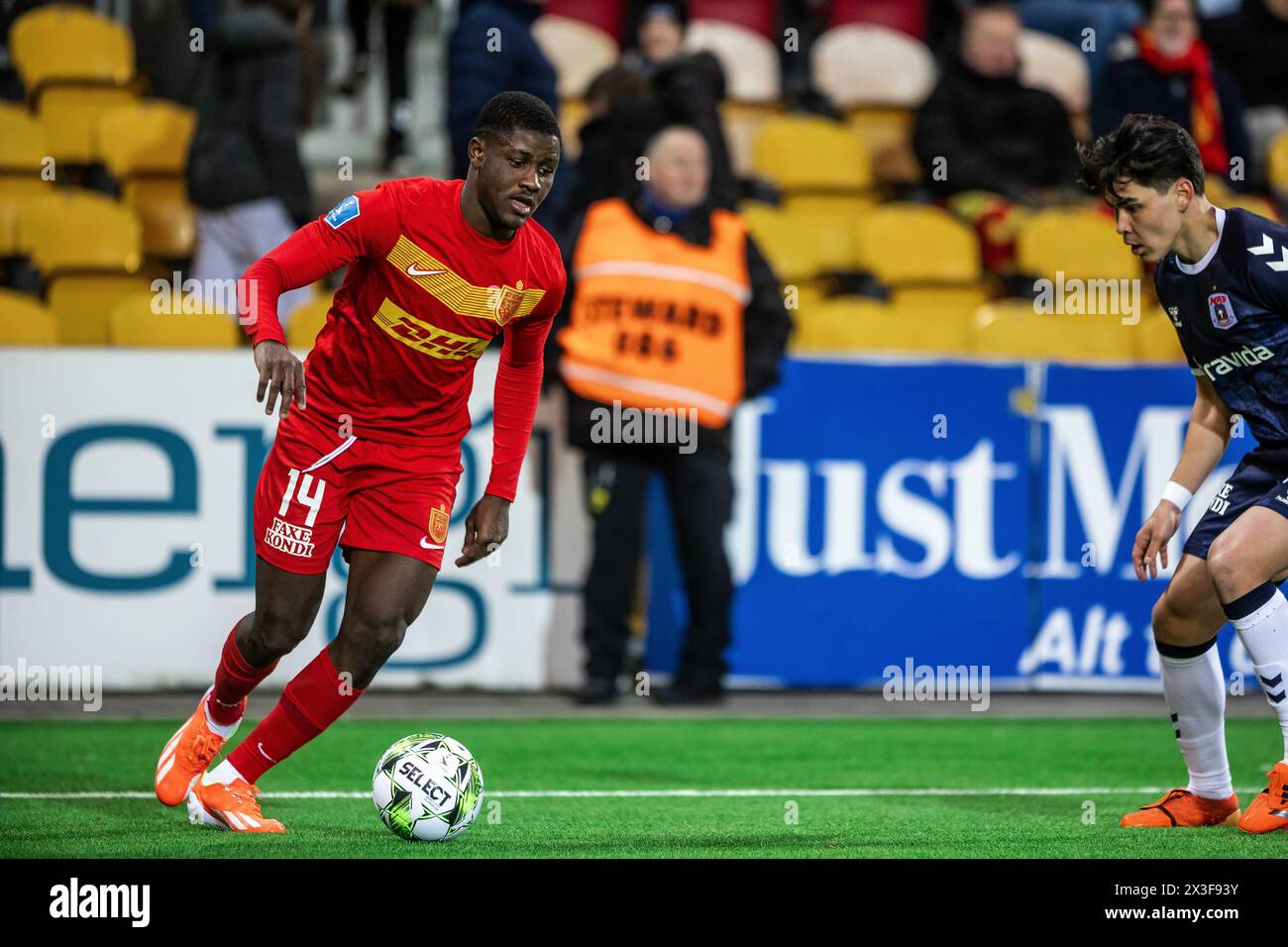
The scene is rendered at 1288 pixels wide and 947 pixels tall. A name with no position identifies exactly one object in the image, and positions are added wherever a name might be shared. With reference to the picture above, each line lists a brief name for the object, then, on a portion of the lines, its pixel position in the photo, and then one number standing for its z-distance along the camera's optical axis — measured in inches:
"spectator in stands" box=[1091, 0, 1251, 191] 447.2
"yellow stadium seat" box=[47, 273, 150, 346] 401.7
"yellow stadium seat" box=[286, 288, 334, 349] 364.2
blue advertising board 365.7
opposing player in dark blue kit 215.9
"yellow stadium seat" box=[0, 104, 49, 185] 438.6
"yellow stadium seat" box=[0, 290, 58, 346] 362.6
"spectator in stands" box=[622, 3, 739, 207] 381.4
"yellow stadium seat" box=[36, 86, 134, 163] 448.8
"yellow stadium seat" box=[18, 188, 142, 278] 406.9
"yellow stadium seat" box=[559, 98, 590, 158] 458.9
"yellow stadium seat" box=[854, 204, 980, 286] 441.7
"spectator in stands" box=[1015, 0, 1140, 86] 520.4
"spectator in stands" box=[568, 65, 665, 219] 382.0
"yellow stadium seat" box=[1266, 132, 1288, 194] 487.8
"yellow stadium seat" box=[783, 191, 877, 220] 481.7
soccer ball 210.1
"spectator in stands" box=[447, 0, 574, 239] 405.7
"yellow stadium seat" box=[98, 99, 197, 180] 440.5
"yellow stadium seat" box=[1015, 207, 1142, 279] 429.1
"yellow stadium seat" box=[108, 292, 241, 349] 366.3
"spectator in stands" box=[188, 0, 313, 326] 395.9
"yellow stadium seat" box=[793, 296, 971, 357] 413.7
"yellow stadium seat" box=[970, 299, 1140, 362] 401.1
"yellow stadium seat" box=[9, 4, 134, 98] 466.0
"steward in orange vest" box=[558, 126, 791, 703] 350.6
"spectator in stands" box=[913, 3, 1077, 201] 459.8
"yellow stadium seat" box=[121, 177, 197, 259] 429.4
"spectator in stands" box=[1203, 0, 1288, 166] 505.7
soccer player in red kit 216.5
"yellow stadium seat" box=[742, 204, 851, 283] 449.7
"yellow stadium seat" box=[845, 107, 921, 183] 503.2
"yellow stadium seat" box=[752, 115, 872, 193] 480.7
